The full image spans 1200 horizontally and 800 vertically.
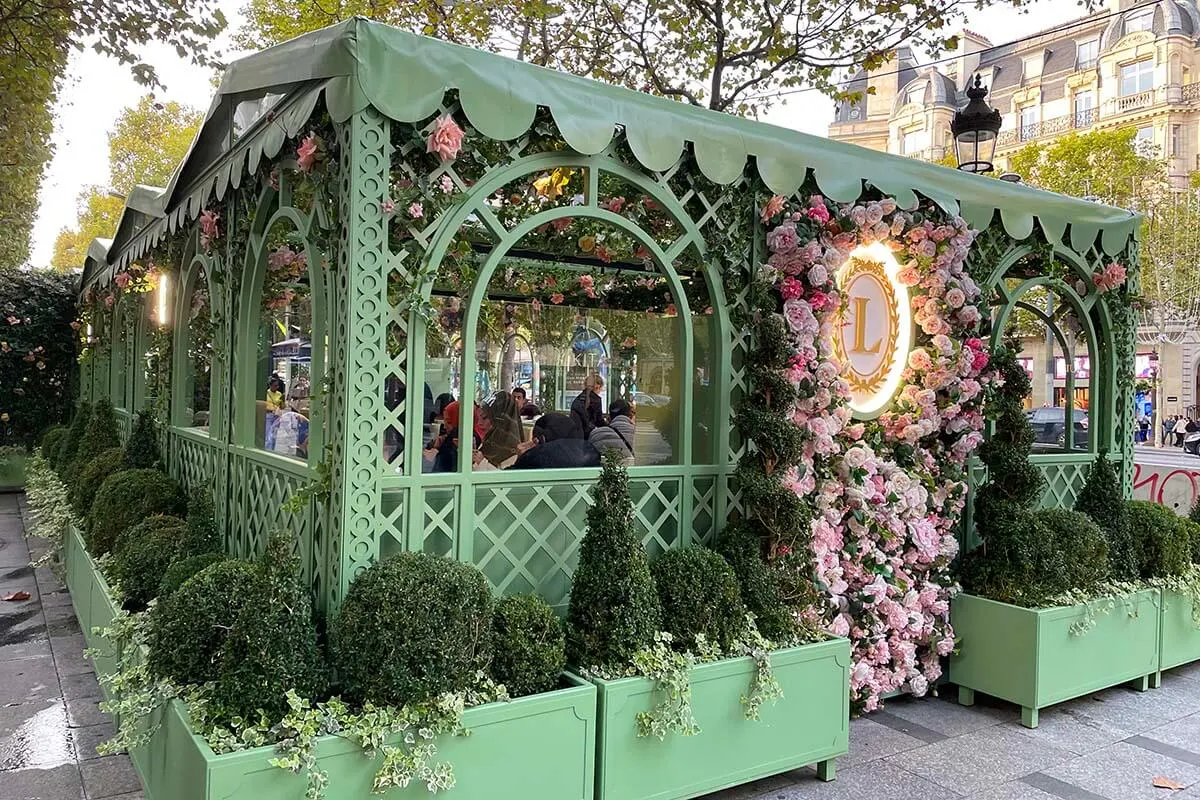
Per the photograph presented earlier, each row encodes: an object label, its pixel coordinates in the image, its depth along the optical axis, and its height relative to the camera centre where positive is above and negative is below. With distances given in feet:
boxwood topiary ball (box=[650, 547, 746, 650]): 12.77 -3.20
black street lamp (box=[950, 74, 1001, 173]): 22.81 +7.49
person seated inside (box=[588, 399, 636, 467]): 16.29 -0.95
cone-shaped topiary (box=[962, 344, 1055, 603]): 17.11 -2.31
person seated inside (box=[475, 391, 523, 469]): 16.72 -1.07
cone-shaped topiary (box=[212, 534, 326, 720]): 9.92 -3.29
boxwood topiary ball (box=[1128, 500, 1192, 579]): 19.20 -3.32
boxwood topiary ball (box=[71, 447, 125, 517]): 23.40 -2.76
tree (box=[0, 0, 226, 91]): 28.81 +12.74
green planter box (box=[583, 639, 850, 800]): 11.57 -5.17
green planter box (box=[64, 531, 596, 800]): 9.09 -4.52
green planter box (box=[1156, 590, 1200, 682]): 18.89 -5.35
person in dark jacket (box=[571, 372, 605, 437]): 24.62 -0.43
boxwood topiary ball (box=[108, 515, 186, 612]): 15.02 -3.36
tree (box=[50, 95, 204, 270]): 89.10 +26.53
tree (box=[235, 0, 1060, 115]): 33.47 +15.55
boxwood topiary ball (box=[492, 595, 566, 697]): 11.19 -3.54
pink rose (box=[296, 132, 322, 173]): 11.59 +3.30
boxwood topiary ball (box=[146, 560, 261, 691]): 10.61 -3.15
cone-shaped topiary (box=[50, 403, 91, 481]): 31.45 -2.55
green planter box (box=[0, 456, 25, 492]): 44.75 -5.06
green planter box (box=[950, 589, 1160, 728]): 16.24 -5.17
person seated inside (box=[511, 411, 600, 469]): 14.69 -1.16
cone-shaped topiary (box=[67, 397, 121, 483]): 28.12 -2.03
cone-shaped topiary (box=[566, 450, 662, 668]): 11.90 -2.88
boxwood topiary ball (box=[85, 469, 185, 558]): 18.88 -2.83
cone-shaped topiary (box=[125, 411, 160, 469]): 23.88 -1.83
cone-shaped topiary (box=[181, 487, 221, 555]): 15.70 -2.88
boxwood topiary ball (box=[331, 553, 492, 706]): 10.06 -3.05
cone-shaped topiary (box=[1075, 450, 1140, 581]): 18.76 -2.60
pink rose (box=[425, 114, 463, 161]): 11.23 +3.42
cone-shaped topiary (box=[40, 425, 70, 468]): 35.55 -2.70
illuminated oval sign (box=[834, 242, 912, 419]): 16.90 +1.44
